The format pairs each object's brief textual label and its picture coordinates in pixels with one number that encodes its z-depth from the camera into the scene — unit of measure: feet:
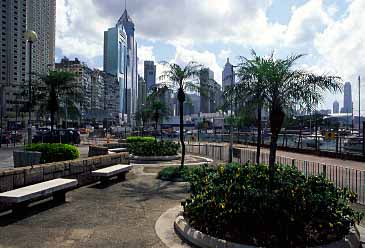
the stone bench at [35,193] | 22.84
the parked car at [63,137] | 100.94
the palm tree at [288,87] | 24.68
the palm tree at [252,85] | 26.05
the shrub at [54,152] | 43.06
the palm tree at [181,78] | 51.34
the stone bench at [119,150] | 73.51
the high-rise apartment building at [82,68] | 312.34
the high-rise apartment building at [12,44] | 175.11
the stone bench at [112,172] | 36.19
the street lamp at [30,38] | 60.90
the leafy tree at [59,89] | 66.18
